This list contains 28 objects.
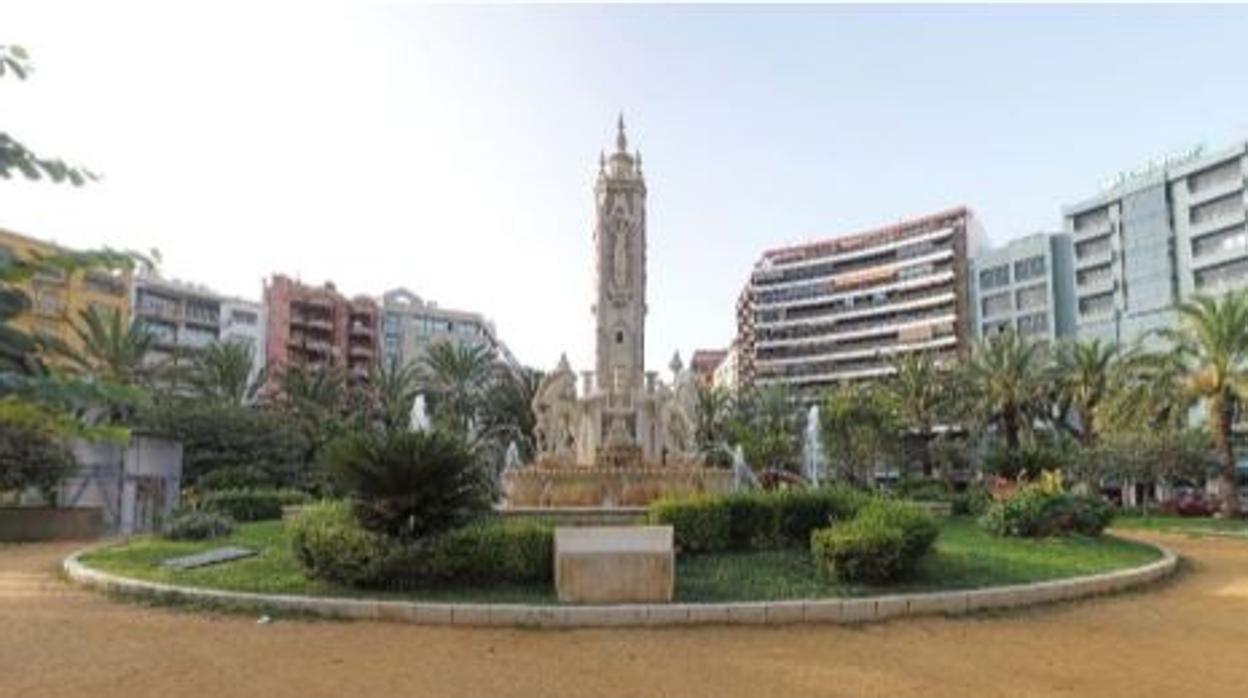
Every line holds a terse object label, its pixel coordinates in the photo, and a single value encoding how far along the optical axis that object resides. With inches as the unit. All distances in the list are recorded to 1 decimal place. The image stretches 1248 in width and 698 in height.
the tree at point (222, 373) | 2340.1
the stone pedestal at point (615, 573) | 490.9
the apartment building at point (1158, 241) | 2945.4
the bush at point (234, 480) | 1349.7
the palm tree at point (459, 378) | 2647.6
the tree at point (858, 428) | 2411.4
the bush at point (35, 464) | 1078.4
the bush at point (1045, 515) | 785.6
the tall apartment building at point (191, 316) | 3412.9
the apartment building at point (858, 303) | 4055.1
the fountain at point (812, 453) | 1831.9
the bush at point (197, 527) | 796.6
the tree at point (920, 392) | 2726.4
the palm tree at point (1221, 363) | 1641.2
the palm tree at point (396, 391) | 2529.5
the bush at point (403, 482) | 537.6
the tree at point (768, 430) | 2054.5
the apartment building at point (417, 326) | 4286.4
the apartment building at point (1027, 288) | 3607.3
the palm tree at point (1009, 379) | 2378.2
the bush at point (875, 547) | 517.7
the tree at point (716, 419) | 1843.9
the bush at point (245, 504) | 1015.4
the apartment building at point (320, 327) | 3816.4
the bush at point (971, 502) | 1168.8
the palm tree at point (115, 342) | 2027.6
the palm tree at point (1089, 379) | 2204.7
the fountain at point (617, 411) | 955.3
